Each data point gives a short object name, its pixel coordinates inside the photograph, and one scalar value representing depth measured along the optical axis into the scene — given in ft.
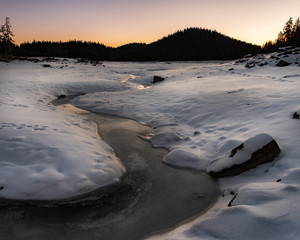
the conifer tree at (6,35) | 177.02
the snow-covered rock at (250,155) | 15.24
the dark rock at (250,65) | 77.51
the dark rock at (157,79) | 75.31
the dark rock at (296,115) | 19.69
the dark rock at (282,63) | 70.37
